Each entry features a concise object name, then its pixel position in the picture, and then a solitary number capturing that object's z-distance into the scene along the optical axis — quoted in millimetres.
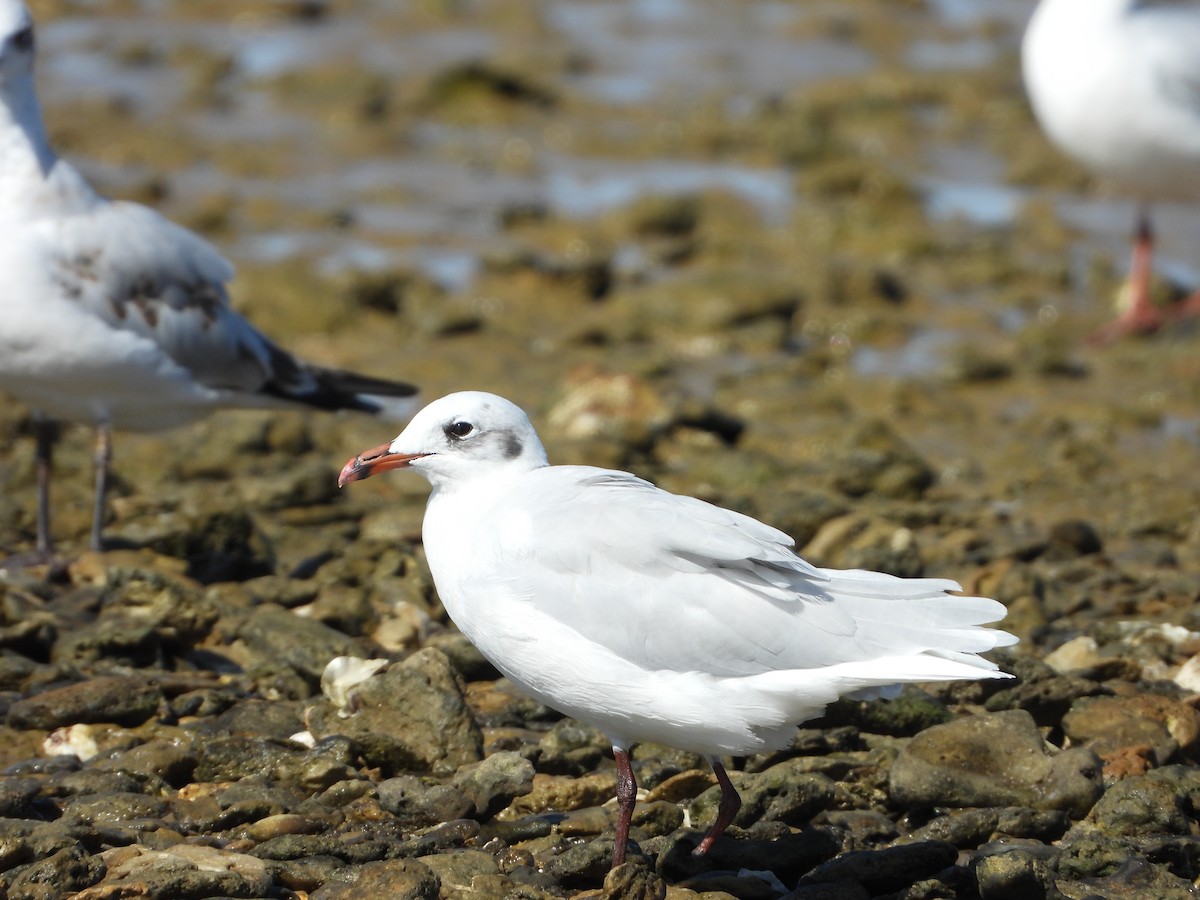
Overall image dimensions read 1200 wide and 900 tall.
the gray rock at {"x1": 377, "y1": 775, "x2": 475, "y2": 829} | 10664
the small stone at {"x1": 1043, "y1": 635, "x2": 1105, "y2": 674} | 12828
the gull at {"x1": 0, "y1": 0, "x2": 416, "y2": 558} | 14766
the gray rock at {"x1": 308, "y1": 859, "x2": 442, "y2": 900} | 9352
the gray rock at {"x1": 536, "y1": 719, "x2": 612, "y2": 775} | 11430
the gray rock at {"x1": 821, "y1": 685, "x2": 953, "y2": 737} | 11781
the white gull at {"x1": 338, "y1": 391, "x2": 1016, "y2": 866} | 9492
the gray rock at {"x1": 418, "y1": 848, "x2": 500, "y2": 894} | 9719
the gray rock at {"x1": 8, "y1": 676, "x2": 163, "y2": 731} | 11656
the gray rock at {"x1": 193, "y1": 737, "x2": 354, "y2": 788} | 10961
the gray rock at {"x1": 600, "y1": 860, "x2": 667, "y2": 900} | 9484
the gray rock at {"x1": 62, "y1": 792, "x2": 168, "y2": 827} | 10445
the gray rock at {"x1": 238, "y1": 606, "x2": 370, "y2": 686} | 12766
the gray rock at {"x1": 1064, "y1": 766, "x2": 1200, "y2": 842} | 10437
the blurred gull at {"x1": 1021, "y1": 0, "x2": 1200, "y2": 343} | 24281
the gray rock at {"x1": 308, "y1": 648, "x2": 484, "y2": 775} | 11367
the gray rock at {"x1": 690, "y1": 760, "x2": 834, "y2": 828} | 10687
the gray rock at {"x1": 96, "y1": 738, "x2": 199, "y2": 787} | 11102
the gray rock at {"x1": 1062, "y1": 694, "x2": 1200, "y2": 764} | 11531
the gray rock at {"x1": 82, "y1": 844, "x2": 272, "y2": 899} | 9367
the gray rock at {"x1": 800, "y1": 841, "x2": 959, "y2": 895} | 9875
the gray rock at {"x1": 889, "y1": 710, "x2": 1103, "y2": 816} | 10758
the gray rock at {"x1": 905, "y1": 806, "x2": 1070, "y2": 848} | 10453
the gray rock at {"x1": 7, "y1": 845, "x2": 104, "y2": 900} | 9375
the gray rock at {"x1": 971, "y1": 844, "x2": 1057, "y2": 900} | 9484
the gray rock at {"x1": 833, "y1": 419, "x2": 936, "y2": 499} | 17641
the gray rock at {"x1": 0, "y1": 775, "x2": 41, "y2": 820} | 10187
